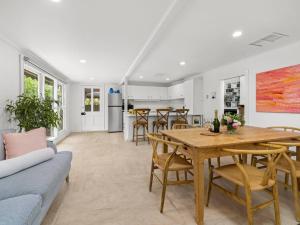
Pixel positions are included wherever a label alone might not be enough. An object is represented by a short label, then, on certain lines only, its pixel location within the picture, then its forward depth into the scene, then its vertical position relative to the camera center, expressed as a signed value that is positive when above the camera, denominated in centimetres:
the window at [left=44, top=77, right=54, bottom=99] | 484 +73
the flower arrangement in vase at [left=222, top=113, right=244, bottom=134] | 216 -16
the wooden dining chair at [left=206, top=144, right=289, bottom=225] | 141 -65
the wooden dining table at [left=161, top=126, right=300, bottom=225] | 158 -33
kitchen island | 535 -39
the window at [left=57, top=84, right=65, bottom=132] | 597 +39
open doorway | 415 +41
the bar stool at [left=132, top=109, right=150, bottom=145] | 488 -25
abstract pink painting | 304 +39
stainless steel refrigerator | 738 -14
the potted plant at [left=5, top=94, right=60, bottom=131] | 265 -3
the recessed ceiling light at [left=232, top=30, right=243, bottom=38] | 264 +125
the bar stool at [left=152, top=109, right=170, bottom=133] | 507 -31
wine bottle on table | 226 -22
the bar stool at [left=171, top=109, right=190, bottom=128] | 505 -20
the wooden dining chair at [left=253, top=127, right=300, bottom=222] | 165 -64
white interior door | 763 +10
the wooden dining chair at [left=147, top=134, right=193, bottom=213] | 178 -63
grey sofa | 108 -66
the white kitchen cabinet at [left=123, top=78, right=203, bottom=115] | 591 +72
